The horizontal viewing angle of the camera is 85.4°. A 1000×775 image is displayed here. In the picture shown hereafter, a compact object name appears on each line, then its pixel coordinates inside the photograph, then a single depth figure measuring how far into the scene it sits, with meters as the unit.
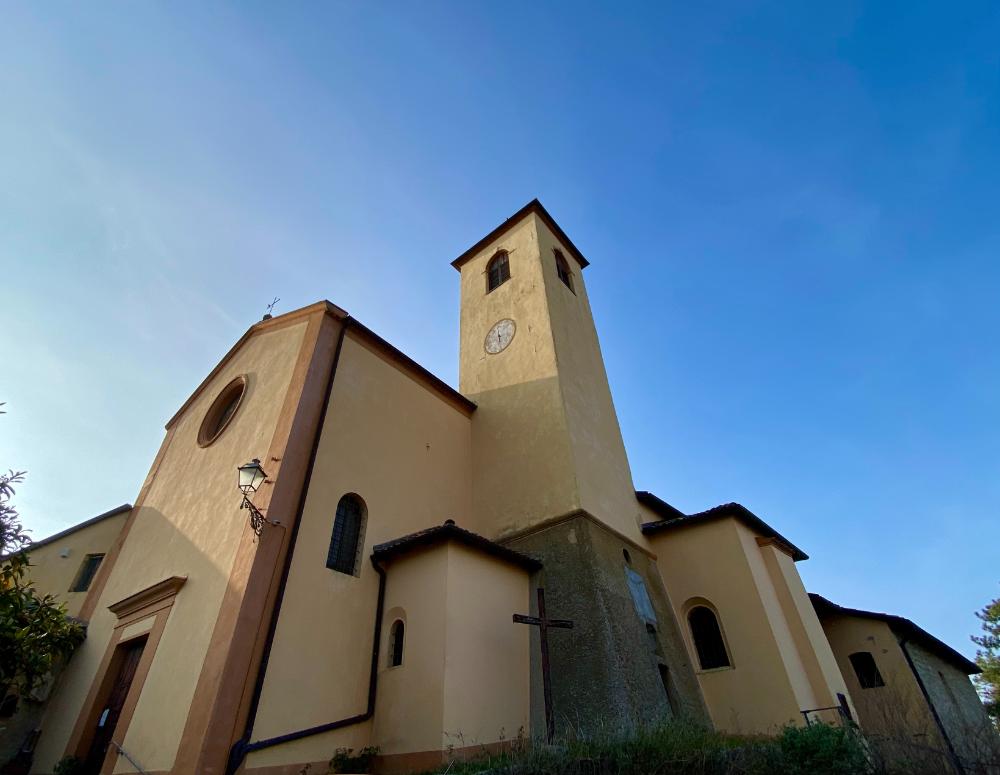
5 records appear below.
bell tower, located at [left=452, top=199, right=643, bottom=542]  12.11
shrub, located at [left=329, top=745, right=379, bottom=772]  7.73
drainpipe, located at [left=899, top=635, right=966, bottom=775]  12.69
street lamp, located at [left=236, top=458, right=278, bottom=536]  7.99
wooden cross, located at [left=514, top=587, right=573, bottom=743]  7.58
